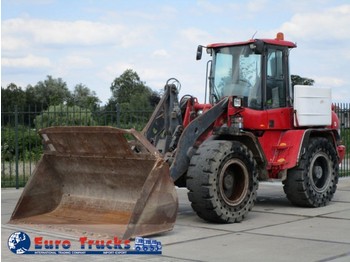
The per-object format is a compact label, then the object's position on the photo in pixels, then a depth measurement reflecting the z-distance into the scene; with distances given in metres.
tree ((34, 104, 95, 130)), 15.55
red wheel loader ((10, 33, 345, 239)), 8.80
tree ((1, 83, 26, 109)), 54.32
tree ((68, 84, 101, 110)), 65.52
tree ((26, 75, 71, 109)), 65.06
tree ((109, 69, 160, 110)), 61.58
